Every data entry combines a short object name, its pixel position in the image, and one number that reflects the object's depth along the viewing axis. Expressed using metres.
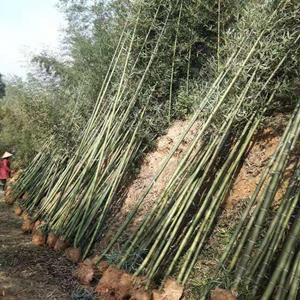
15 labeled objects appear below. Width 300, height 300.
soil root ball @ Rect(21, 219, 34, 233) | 4.36
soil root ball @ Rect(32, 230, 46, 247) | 3.89
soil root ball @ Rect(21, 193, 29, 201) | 5.43
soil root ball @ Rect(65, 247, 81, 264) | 3.47
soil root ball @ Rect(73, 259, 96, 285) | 2.98
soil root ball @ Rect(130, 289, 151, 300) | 2.59
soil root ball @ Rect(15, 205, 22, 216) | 5.20
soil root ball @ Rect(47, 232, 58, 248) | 3.79
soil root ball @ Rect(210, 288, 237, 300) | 2.18
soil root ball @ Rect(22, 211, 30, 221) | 4.50
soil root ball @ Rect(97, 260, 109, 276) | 3.02
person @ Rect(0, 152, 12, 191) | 6.66
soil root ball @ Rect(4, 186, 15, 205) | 5.86
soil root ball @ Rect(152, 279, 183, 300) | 2.58
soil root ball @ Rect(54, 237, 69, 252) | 3.65
